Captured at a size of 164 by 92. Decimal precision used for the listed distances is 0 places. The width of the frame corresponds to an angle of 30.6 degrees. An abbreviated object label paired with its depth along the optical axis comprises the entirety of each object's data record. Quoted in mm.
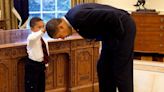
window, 5754
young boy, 3143
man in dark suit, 2348
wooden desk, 3121
